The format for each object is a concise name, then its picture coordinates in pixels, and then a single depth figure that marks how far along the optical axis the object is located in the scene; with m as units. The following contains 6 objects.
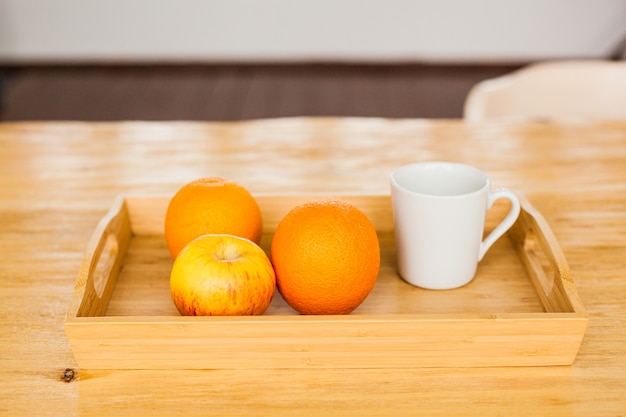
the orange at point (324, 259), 0.61
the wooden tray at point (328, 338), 0.57
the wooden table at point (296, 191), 0.56
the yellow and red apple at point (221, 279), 0.59
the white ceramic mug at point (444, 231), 0.67
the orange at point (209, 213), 0.68
